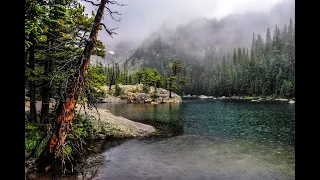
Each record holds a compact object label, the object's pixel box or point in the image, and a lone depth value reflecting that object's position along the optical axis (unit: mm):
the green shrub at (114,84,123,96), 80500
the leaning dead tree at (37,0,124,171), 9352
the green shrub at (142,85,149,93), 78888
